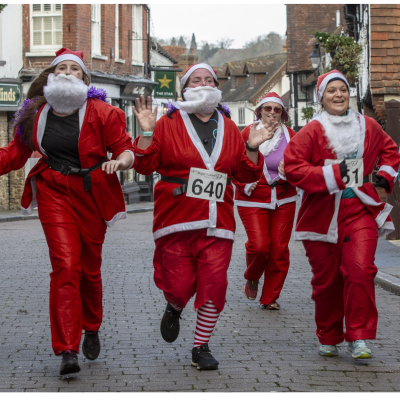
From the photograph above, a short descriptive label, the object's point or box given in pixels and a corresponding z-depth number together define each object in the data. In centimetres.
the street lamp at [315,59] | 2641
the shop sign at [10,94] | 2203
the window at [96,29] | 2626
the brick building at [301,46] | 5038
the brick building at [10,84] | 2220
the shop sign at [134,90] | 2862
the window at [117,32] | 2825
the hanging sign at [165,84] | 3033
